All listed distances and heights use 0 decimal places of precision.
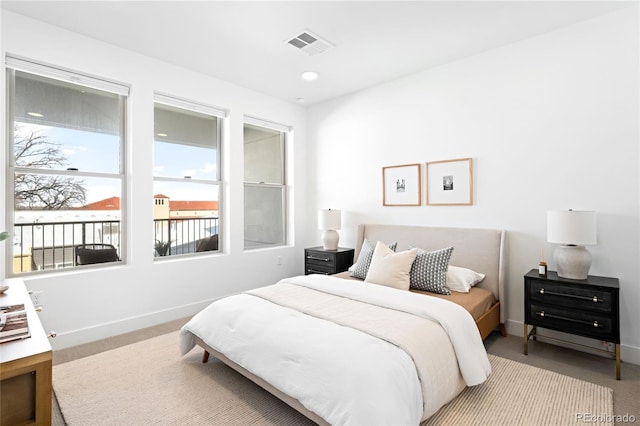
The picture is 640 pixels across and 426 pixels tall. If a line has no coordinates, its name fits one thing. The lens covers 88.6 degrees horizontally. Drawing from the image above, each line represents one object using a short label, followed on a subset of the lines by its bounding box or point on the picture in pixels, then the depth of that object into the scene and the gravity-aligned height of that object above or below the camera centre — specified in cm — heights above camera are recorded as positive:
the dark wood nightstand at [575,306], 234 -71
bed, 154 -75
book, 133 -48
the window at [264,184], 450 +43
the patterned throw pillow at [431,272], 284 -52
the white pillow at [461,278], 293 -60
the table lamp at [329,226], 425 -16
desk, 111 -59
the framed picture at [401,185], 380 +33
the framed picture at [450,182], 343 +33
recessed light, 378 +162
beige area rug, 189 -117
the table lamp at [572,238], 250 -20
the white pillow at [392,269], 289 -51
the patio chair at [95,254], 312 -38
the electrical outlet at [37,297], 271 -68
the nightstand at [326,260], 407 -59
